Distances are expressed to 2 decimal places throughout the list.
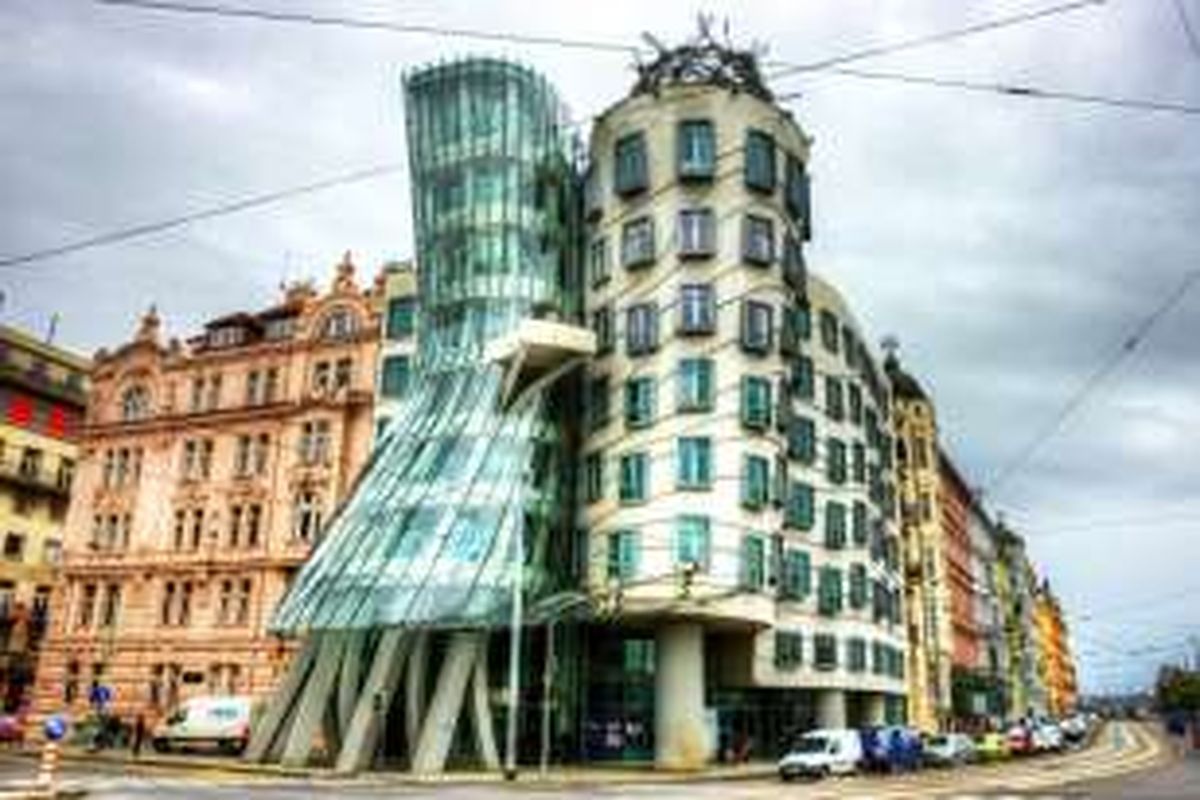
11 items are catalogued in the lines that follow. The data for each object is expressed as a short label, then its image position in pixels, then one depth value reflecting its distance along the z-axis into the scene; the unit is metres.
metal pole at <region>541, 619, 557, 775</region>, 43.50
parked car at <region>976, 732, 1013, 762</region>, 63.14
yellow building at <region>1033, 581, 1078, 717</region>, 189.88
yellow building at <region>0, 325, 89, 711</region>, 79.19
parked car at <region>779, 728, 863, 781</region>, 44.66
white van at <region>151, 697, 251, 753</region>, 56.56
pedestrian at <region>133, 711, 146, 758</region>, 51.31
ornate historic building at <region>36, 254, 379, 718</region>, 66.56
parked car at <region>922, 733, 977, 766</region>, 55.88
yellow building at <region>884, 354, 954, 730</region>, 86.06
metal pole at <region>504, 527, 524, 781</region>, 42.47
